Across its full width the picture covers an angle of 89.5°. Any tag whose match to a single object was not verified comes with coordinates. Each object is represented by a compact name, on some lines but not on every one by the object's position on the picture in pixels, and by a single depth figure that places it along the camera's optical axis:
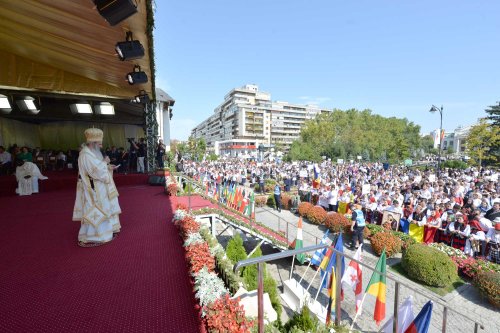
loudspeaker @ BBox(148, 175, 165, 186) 11.64
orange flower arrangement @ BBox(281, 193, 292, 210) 19.38
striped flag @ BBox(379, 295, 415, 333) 4.60
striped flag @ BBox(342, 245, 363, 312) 6.49
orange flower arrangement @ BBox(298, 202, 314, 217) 16.39
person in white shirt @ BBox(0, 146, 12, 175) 11.78
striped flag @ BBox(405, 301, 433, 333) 3.89
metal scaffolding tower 11.53
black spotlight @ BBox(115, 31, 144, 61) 5.04
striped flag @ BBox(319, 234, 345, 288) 6.73
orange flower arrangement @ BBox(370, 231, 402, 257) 10.41
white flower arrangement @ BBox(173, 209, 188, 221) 6.25
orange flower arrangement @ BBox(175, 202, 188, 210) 6.93
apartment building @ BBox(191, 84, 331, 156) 98.00
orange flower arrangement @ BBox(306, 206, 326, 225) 15.07
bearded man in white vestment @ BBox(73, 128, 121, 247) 4.96
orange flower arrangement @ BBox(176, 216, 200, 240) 5.31
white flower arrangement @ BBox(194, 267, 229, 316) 3.13
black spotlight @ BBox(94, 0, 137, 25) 3.33
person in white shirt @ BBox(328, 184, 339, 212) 16.06
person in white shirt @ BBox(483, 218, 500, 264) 8.96
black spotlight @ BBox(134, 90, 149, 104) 10.27
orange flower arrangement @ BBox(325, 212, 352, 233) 12.91
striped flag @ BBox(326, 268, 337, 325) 5.52
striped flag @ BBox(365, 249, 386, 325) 5.68
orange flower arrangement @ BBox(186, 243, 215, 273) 3.94
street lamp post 21.30
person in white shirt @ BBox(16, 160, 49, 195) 9.60
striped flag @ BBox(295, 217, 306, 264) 10.00
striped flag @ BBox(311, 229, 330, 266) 9.64
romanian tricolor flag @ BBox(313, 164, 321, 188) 21.16
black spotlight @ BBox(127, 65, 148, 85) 7.15
